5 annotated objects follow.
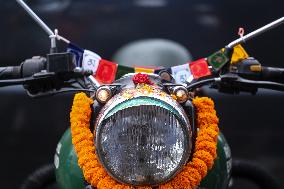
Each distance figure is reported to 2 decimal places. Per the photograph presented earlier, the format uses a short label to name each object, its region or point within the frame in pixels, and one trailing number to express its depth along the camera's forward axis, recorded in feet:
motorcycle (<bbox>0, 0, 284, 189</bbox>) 7.02
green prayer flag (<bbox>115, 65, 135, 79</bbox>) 9.11
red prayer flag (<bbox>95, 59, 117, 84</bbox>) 9.11
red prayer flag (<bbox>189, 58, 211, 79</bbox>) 8.86
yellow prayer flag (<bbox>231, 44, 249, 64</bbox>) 8.83
